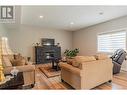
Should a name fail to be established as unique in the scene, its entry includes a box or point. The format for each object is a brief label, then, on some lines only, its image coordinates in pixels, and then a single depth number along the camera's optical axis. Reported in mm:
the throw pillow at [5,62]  1870
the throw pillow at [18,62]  2072
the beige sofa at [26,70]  1901
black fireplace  4711
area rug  2816
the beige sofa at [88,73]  1748
